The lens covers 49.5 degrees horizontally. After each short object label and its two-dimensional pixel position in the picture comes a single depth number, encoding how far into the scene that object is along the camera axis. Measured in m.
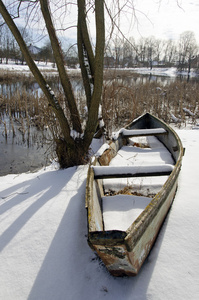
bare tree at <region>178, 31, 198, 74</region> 55.03
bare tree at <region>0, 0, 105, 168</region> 3.27
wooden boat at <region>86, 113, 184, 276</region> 1.38
